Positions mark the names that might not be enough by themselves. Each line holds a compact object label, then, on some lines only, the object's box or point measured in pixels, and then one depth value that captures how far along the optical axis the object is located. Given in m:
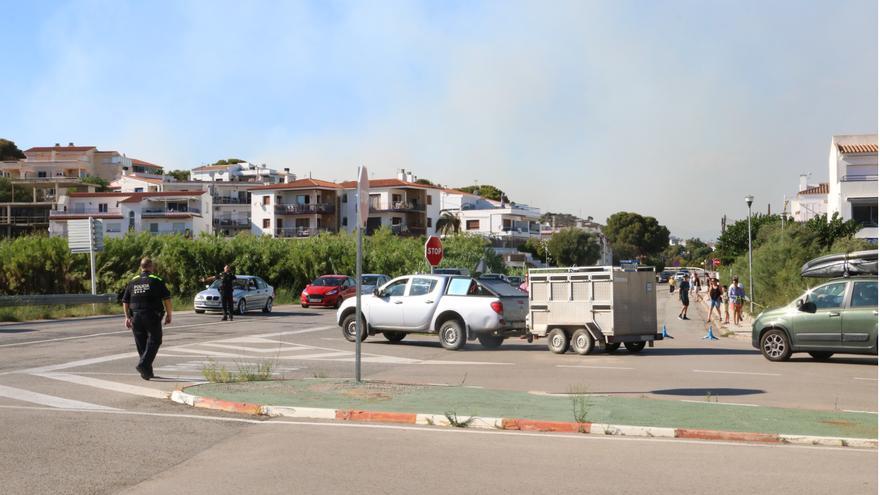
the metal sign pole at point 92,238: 38.44
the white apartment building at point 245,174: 133.50
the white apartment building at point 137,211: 103.62
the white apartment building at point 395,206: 102.06
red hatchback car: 42.47
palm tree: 106.72
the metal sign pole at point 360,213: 12.85
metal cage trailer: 20.20
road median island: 9.93
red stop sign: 27.17
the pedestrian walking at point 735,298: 34.06
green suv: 18.31
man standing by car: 32.25
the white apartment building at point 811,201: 89.54
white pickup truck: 21.52
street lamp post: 39.25
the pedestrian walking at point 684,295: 40.53
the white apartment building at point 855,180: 61.94
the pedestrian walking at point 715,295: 35.69
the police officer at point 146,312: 14.58
